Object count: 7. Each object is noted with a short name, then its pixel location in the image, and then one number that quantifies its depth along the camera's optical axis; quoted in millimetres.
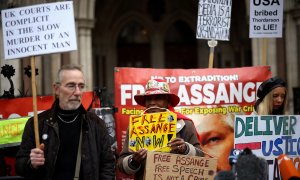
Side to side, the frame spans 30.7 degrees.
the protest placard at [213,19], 5898
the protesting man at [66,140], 3441
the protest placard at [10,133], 5164
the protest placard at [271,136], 4340
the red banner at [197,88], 5305
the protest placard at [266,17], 6004
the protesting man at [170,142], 3613
